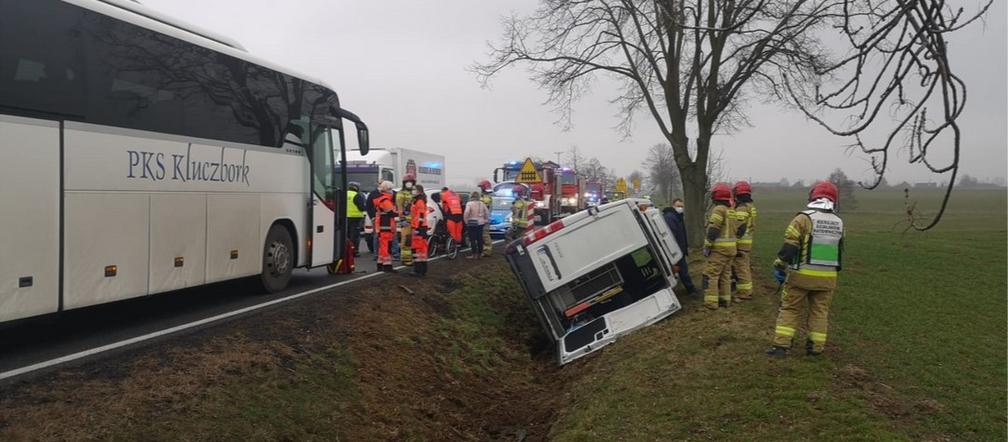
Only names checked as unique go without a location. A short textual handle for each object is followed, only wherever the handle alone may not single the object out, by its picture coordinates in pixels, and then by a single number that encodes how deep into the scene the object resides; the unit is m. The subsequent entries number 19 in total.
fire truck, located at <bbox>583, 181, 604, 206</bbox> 49.47
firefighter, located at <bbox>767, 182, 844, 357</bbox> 7.36
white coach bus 5.98
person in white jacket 16.19
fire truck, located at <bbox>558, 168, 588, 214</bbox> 38.47
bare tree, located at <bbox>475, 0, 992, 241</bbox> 18.91
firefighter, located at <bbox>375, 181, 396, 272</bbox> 12.88
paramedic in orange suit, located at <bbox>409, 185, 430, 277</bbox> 12.59
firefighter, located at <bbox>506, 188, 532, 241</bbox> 18.45
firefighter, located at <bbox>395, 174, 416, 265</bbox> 13.13
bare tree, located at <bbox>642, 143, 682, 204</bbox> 50.31
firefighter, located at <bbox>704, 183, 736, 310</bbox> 10.13
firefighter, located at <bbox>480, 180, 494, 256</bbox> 17.00
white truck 26.45
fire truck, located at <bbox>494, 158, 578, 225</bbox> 31.59
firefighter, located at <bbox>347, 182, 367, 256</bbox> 14.42
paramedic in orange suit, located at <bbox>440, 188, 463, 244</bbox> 14.88
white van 10.27
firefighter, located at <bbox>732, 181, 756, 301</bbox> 10.72
